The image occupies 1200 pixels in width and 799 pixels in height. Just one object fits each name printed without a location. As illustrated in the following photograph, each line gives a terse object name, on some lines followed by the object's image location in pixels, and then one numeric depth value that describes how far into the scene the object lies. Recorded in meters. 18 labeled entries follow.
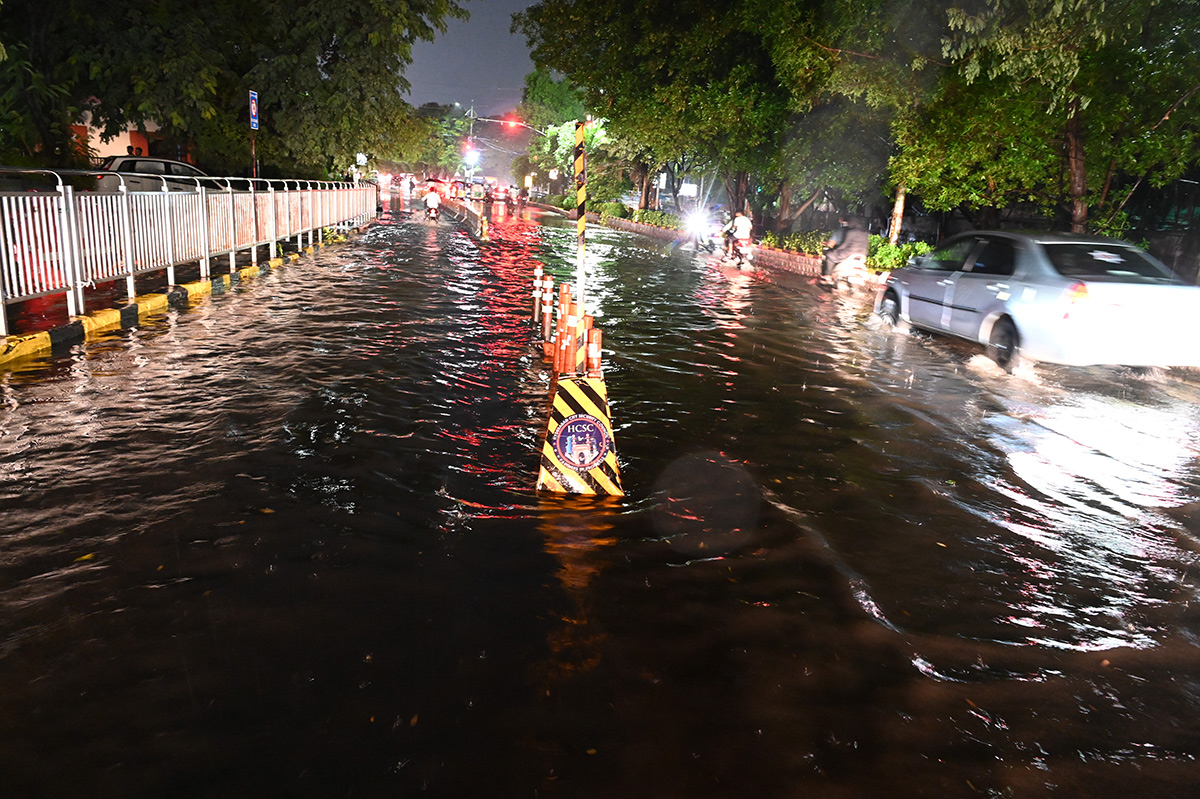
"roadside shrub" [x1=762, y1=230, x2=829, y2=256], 25.42
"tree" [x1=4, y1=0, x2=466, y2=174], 23.55
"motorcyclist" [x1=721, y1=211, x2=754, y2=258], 24.05
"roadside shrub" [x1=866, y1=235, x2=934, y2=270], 21.88
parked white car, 19.38
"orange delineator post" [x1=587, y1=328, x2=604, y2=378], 6.19
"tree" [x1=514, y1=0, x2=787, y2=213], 25.39
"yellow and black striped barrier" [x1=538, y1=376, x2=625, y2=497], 5.62
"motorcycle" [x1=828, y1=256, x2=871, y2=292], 21.55
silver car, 9.16
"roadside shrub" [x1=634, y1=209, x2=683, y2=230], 43.88
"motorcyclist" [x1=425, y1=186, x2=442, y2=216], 39.28
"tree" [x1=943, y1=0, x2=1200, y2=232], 13.27
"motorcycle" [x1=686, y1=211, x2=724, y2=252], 29.14
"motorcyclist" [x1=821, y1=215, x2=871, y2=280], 22.66
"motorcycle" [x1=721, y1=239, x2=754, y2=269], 24.52
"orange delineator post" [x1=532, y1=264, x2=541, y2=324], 11.21
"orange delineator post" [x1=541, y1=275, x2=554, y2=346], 10.24
